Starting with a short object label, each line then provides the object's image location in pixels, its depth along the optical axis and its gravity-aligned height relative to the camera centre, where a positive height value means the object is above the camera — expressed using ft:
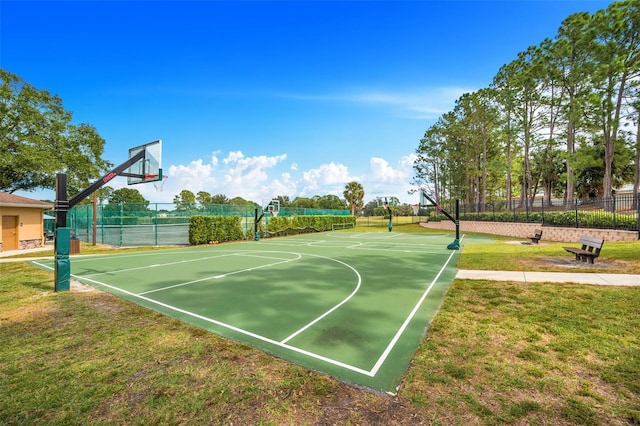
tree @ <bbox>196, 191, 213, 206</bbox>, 280.68 +12.64
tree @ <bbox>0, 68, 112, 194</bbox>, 79.25 +20.05
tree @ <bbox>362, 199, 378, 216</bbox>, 265.05 +2.10
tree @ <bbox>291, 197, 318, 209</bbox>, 311.06 +8.66
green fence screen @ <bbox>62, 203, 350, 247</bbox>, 65.21 -3.11
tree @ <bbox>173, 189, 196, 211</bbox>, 266.20 +12.78
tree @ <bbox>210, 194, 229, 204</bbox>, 277.64 +10.53
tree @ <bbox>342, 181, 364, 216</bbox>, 199.62 +11.03
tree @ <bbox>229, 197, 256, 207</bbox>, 316.91 +9.93
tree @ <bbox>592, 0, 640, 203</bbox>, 68.74 +36.37
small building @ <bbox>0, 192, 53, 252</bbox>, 56.95 -2.54
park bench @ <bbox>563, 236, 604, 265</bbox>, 31.42 -4.57
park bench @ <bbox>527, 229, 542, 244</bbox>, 53.42 -5.27
